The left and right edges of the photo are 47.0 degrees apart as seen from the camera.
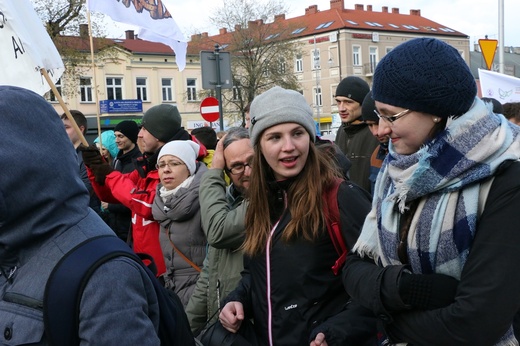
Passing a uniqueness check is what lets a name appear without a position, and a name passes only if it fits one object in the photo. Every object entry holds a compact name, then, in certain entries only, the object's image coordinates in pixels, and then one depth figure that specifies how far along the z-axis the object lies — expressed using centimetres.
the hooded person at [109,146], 812
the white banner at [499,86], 688
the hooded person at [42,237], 161
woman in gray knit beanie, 245
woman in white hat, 383
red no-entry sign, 1495
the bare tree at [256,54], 4397
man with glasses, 308
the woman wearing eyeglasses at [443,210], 175
